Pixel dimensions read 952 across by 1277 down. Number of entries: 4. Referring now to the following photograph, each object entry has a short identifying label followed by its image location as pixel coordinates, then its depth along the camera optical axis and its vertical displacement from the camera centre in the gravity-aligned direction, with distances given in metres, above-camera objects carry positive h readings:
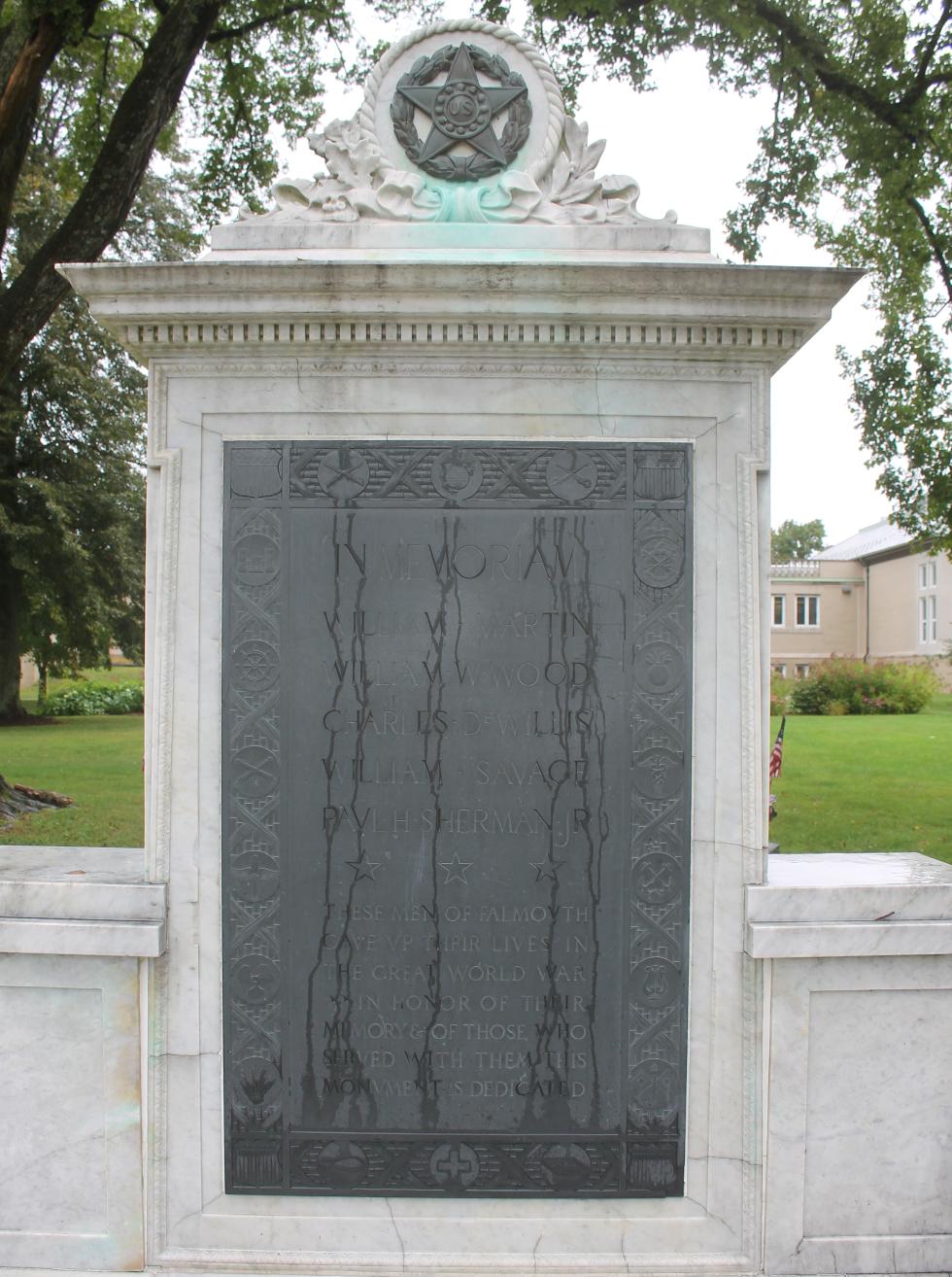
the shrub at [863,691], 30.73 -1.03
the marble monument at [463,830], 3.14 -0.58
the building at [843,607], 47.53 +2.73
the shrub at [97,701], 31.81 -1.54
